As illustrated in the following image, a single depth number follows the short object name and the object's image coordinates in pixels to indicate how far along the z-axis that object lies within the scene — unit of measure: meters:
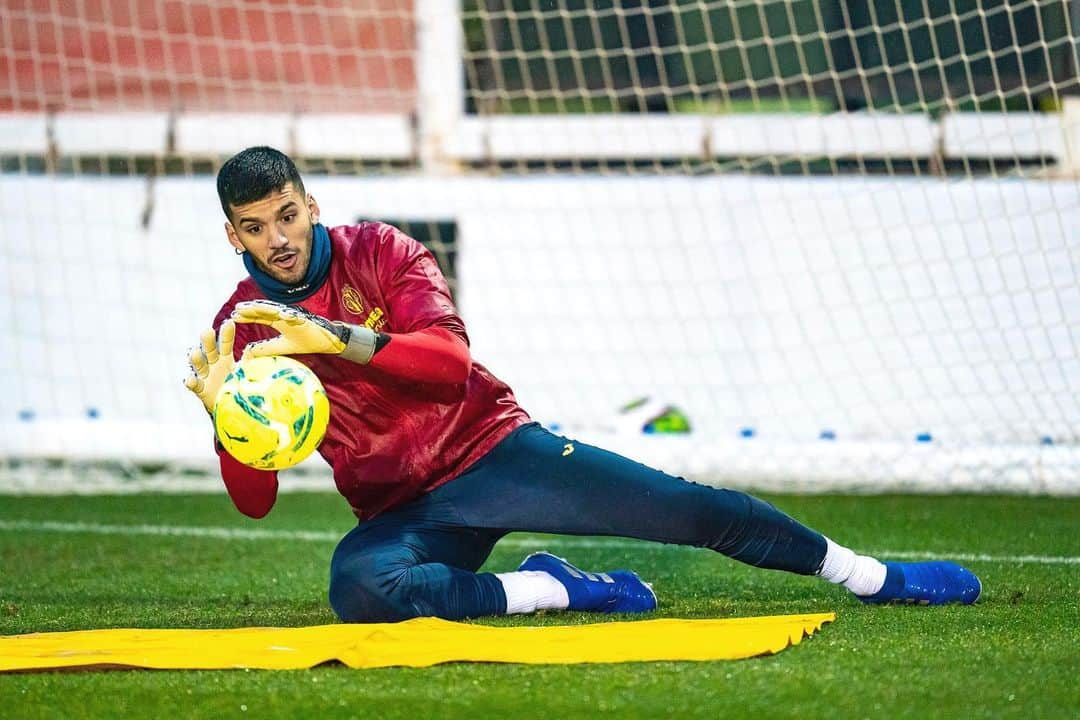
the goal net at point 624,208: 15.95
